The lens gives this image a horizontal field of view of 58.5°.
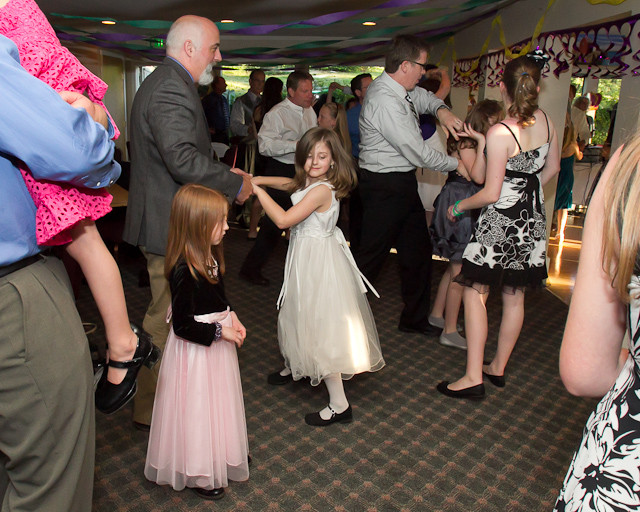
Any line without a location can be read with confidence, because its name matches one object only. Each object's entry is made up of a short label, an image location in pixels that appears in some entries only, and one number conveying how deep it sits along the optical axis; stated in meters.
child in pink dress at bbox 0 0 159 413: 1.08
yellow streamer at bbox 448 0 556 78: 4.63
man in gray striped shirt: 3.47
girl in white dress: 2.69
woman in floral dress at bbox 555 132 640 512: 0.85
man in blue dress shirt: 0.96
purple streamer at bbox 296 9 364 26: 5.16
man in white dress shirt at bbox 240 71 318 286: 4.81
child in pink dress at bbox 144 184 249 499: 2.08
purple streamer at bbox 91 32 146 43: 6.71
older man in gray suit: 2.31
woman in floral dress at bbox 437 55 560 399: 2.76
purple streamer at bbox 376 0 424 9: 4.71
